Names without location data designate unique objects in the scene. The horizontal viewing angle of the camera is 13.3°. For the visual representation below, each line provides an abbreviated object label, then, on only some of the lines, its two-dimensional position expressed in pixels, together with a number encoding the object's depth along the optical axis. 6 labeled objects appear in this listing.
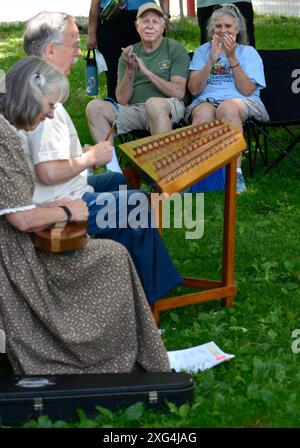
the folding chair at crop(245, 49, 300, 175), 9.66
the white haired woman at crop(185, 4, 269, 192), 8.78
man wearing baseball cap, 8.86
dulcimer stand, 5.62
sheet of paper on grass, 5.40
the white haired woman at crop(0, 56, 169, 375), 4.99
